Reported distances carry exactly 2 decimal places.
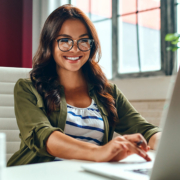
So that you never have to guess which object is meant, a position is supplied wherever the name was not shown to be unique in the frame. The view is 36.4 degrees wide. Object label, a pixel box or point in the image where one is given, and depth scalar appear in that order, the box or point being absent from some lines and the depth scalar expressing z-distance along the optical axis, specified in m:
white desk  0.60
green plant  1.59
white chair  1.55
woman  1.23
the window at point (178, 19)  2.10
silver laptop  0.43
